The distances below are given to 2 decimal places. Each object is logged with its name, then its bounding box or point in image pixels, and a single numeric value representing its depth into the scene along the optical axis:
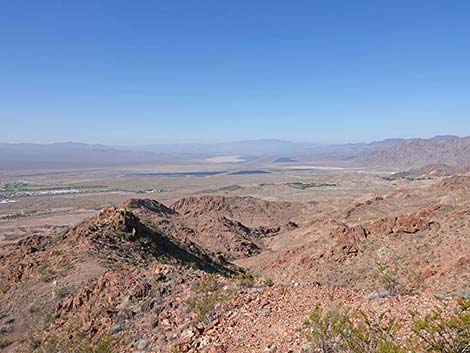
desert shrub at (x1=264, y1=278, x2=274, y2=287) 12.02
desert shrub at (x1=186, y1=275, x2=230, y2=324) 10.34
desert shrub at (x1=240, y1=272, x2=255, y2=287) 11.99
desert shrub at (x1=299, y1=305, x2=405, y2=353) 6.61
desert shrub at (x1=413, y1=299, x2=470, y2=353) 5.78
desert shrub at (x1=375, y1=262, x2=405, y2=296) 10.58
